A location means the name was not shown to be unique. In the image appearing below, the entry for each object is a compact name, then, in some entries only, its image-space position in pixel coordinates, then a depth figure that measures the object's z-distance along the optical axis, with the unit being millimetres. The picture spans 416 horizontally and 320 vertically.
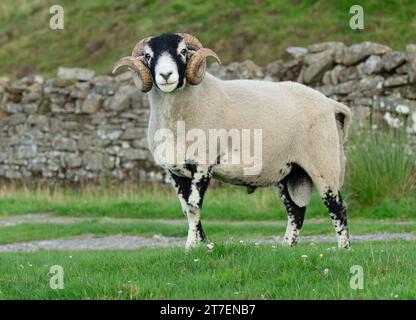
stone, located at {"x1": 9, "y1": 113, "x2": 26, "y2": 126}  26375
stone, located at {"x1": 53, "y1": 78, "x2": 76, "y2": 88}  26062
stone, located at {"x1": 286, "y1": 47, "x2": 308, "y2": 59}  24347
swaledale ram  9414
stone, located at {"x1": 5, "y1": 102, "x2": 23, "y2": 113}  26500
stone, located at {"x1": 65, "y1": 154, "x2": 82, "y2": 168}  25141
